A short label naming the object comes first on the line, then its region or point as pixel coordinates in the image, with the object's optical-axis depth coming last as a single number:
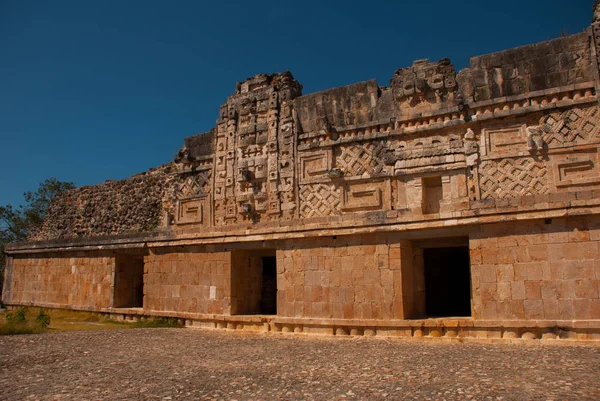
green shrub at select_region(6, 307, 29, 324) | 10.34
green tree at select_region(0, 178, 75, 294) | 20.77
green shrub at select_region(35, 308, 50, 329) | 10.53
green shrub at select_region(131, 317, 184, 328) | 11.11
